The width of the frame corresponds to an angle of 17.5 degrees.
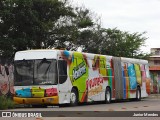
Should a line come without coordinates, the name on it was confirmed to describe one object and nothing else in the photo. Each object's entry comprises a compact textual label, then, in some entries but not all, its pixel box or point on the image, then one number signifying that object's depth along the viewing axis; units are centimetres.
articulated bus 2583
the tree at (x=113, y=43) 5659
